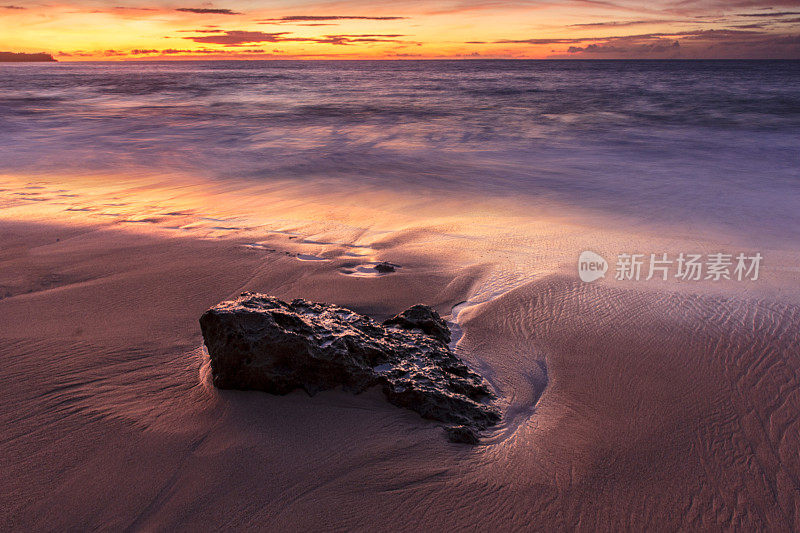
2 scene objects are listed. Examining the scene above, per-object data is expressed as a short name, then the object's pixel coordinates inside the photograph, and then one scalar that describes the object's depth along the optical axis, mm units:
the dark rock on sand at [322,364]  2383
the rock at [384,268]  4258
